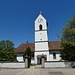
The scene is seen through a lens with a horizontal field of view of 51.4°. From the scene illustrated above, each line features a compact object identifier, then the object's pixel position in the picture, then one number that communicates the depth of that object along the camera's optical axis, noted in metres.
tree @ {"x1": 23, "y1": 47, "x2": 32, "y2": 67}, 20.43
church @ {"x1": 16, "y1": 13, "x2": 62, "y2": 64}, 21.11
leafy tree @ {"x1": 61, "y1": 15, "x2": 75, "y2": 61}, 13.33
